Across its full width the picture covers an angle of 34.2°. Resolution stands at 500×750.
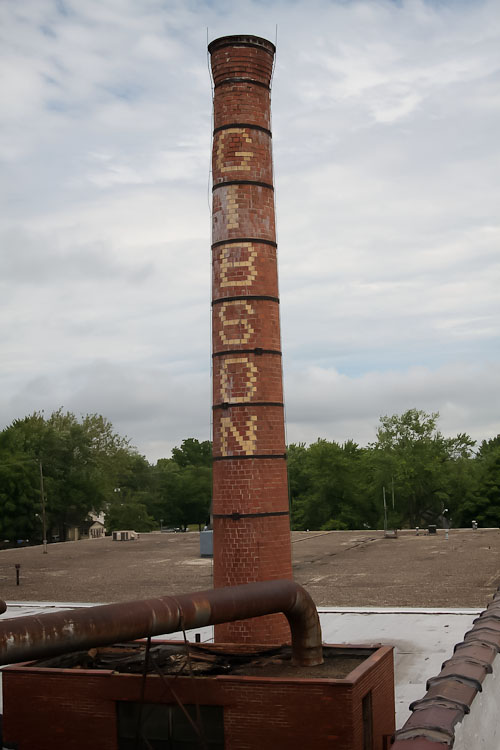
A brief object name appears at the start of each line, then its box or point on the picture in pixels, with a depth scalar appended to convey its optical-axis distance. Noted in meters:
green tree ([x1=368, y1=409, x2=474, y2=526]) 78.25
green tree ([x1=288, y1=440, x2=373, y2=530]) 83.94
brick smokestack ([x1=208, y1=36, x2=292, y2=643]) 14.42
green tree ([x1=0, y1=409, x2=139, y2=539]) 73.44
